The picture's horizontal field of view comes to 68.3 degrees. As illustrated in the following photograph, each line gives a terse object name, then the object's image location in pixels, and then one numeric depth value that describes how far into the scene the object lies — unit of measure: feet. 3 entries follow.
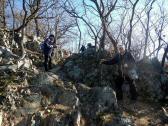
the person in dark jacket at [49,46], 23.93
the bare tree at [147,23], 38.87
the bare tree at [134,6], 25.77
